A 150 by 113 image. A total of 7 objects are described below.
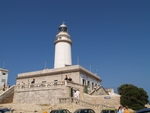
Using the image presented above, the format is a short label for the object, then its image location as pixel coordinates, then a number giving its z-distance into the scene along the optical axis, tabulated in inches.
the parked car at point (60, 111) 495.3
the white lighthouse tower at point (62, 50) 1266.0
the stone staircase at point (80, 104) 691.4
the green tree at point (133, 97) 790.5
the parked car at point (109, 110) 469.7
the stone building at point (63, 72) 1055.8
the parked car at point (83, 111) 476.9
